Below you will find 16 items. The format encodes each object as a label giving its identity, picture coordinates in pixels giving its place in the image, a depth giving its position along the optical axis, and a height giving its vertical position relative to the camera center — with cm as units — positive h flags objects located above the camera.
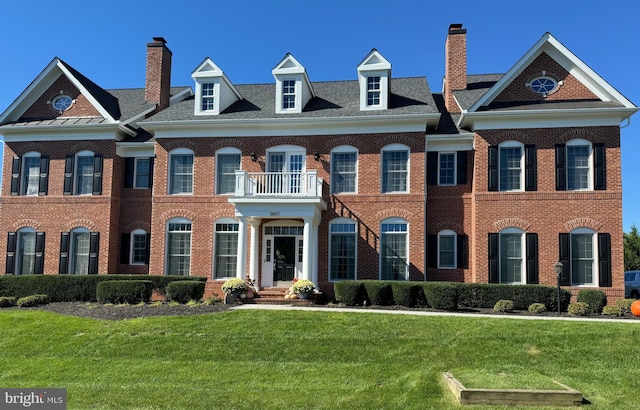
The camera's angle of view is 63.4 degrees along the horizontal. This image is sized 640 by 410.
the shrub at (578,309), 1555 -175
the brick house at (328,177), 1858 +265
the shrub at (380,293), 1666 -149
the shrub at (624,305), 1563 -164
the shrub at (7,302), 1755 -213
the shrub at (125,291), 1681 -162
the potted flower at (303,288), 1770 -147
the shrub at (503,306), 1563 -171
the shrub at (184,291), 1684 -157
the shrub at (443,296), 1565 -147
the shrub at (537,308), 1584 -178
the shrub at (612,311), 1538 -177
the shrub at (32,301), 1728 -205
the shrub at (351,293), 1697 -153
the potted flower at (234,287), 1775 -148
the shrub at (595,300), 1620 -153
